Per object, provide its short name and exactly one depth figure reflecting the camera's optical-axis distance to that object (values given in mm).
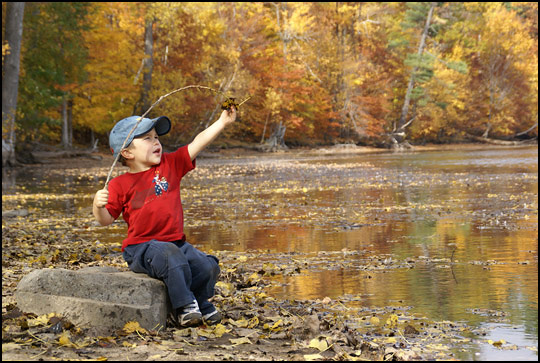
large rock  5195
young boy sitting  5477
